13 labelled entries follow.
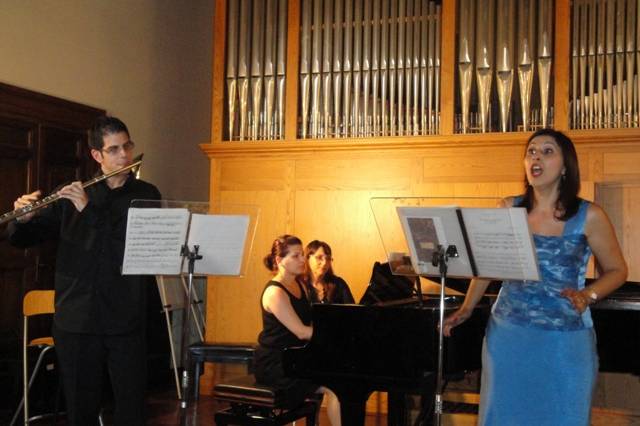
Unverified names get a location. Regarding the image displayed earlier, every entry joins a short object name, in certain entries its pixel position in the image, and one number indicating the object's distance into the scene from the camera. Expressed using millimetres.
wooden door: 5586
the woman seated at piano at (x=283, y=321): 4281
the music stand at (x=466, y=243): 2832
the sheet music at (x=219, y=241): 3320
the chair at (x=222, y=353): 5230
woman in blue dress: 2939
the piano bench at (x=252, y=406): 4129
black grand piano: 3598
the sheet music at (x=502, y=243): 2817
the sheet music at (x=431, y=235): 3031
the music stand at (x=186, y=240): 3133
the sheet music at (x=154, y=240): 3105
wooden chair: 4965
